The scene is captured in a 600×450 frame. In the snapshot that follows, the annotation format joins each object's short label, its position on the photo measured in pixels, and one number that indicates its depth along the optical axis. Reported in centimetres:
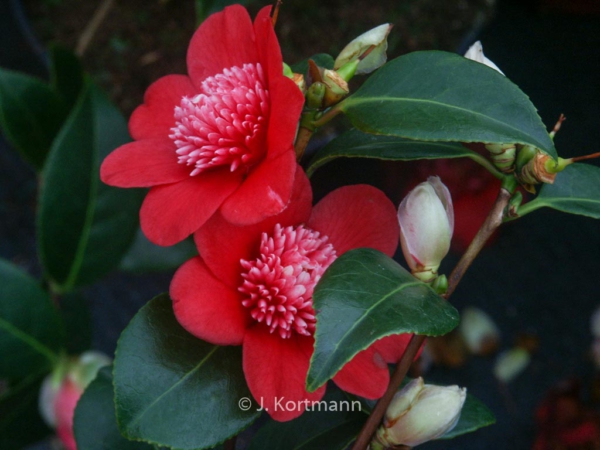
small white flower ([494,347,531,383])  121
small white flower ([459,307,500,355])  121
